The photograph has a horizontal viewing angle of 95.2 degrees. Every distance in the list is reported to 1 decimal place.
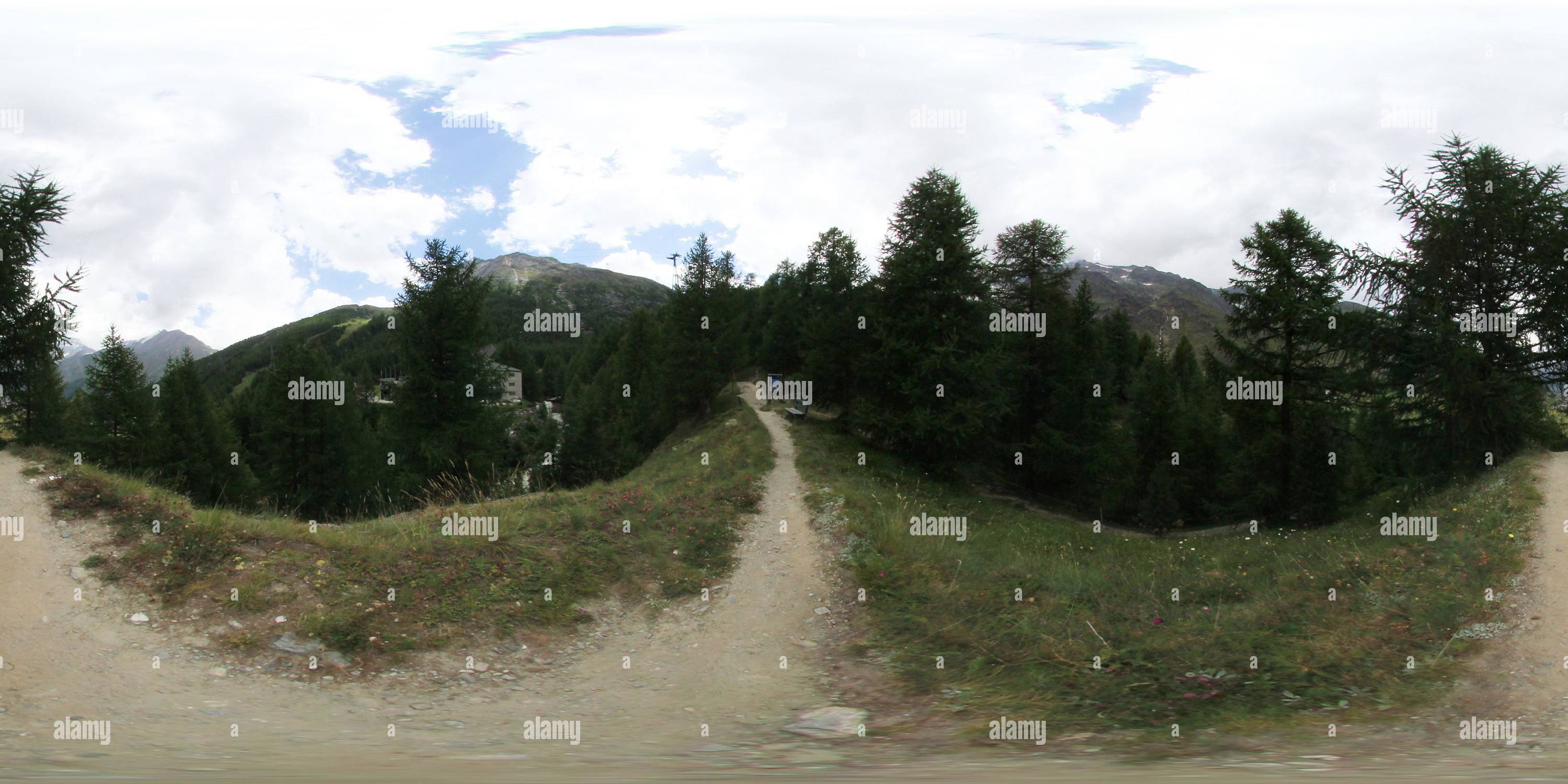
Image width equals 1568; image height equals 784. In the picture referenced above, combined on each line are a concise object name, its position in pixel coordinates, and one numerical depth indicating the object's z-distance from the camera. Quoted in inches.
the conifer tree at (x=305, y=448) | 1248.8
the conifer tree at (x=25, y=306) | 650.2
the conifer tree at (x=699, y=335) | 1551.4
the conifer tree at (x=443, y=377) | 1055.6
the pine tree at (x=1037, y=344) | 1243.2
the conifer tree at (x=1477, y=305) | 633.6
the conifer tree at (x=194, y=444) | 1286.9
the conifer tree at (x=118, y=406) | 1267.2
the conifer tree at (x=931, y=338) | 993.5
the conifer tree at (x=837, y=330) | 1272.1
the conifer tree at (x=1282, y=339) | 954.7
